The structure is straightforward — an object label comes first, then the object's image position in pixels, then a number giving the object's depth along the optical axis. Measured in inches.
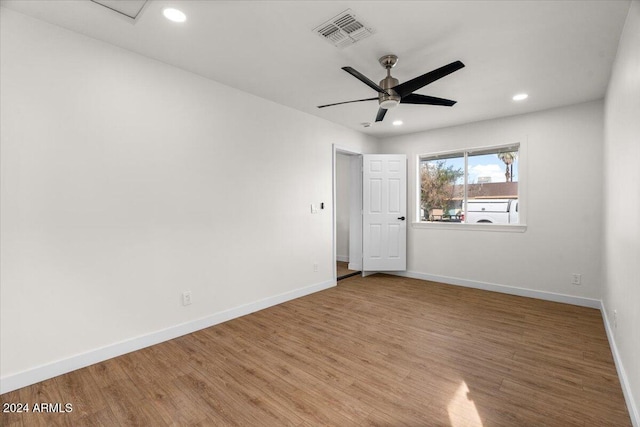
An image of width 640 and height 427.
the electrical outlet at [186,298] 115.5
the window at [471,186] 173.3
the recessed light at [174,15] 79.2
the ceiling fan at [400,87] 94.6
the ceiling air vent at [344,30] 82.0
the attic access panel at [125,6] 77.3
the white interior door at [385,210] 205.3
